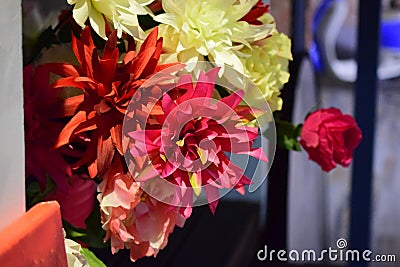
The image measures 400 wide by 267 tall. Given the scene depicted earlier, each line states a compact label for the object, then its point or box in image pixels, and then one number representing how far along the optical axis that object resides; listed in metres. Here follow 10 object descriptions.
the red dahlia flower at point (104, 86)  0.81
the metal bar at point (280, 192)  1.62
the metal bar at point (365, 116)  1.42
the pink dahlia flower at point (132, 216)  0.83
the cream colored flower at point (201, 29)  0.83
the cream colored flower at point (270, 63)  0.90
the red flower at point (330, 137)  0.96
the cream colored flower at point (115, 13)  0.81
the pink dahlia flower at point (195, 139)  0.80
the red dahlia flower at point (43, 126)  0.84
